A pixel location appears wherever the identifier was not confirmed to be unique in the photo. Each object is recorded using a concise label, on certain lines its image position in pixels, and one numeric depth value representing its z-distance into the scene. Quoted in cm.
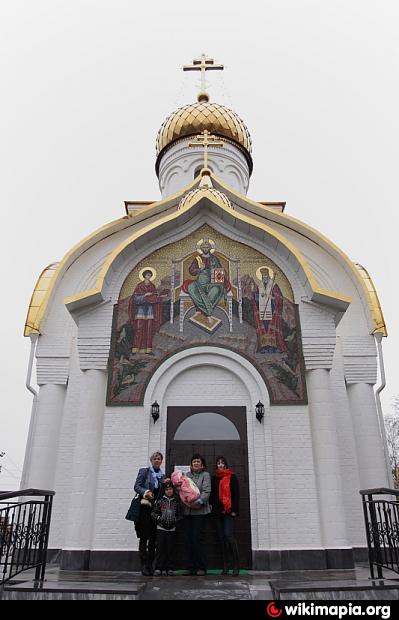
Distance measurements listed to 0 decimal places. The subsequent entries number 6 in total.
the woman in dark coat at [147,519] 581
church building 690
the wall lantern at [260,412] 738
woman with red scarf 606
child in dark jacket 584
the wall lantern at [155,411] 738
